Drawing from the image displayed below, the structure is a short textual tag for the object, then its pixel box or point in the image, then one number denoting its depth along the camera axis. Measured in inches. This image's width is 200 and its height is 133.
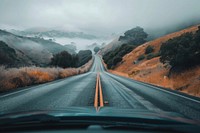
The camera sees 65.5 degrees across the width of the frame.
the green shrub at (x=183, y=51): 556.7
